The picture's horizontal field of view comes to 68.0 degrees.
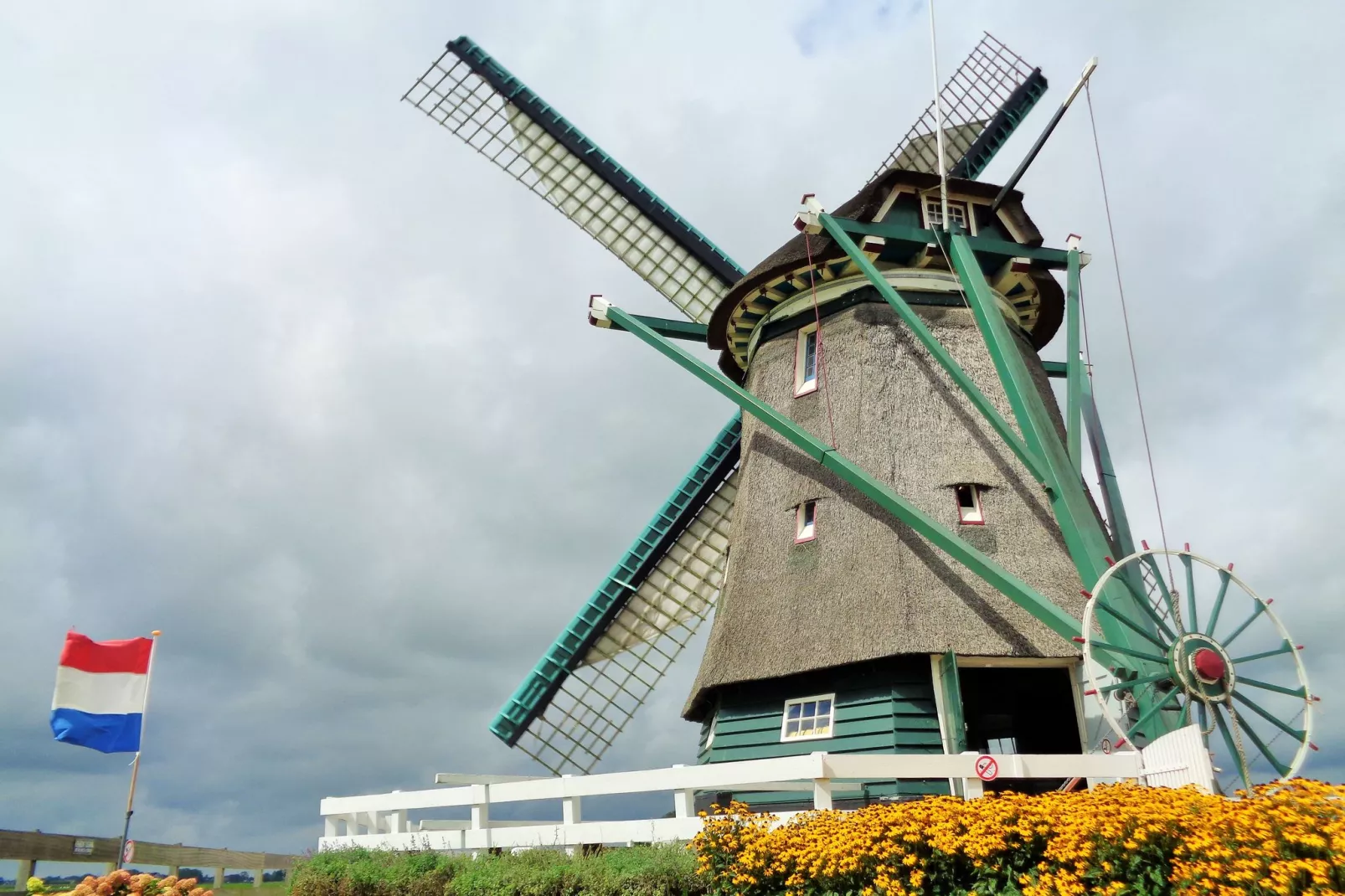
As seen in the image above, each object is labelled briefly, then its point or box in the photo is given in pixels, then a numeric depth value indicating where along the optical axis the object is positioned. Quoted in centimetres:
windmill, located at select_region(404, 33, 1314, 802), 1052
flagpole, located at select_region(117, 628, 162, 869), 933
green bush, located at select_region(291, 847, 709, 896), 780
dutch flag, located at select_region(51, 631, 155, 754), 986
